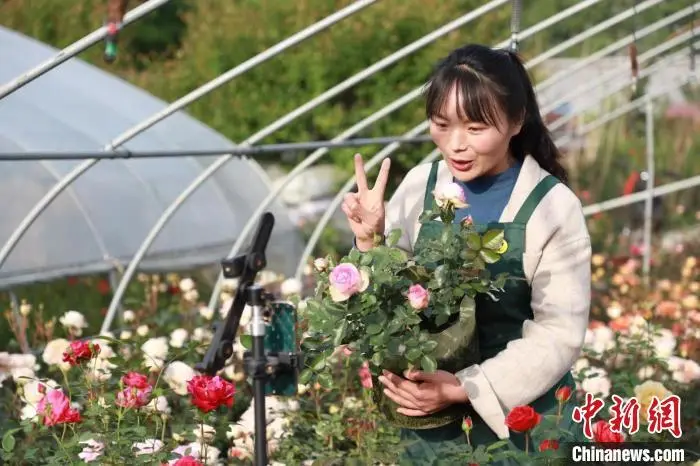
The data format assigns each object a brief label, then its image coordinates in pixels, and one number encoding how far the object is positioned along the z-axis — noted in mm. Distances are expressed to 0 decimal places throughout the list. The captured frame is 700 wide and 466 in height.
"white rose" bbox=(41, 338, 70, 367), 5945
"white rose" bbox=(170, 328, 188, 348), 7219
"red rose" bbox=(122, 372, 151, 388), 5039
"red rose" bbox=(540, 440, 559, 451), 4113
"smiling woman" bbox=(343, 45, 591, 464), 4094
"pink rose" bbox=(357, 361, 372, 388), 5092
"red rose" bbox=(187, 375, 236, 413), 4523
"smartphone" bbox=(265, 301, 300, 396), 3324
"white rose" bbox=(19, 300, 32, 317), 7516
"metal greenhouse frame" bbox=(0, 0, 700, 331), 5422
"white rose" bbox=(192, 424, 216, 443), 5196
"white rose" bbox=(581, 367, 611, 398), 6422
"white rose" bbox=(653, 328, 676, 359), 7523
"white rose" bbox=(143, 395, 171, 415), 5480
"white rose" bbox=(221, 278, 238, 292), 8422
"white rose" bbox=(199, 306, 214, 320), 8250
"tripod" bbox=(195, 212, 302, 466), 3244
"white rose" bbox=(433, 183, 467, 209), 3957
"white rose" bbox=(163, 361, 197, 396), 5898
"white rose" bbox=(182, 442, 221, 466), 5164
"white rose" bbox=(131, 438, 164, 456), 4992
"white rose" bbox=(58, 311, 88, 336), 6965
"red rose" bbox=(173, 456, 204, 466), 4211
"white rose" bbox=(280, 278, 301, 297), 8102
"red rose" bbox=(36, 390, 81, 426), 4758
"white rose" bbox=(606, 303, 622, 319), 8372
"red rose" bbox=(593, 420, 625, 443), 4246
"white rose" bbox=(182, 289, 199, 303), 8617
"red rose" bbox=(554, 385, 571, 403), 4117
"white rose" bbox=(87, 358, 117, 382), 5777
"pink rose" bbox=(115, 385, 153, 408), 5062
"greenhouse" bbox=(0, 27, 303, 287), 9180
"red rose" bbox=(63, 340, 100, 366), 5156
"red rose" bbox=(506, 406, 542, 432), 3953
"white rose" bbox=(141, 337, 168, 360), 6734
